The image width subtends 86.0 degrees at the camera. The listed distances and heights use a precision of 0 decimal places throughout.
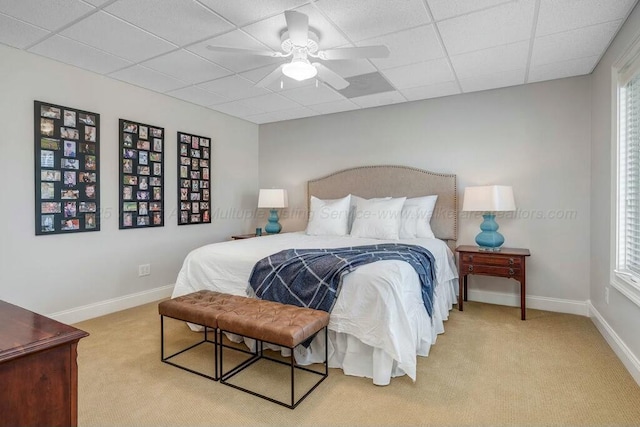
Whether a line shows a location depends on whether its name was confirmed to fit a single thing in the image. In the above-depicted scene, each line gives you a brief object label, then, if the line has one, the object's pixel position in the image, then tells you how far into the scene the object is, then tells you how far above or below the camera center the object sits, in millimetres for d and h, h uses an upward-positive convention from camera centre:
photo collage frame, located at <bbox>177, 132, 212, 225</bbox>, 4293 +408
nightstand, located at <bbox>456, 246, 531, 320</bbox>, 3301 -528
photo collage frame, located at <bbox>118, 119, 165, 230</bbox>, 3668 +393
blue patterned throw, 2301 -450
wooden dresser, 981 -495
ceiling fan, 2162 +1113
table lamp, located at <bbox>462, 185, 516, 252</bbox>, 3422 +63
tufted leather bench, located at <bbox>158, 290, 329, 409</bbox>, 1930 -668
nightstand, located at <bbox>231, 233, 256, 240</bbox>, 4825 -372
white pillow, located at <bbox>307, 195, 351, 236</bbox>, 4109 -102
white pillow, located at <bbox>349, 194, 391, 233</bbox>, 4288 +60
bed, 2115 -559
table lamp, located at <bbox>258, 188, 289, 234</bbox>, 4855 +131
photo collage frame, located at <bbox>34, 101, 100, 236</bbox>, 3023 +375
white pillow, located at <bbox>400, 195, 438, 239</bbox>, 3832 -80
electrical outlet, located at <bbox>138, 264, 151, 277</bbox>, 3893 -686
